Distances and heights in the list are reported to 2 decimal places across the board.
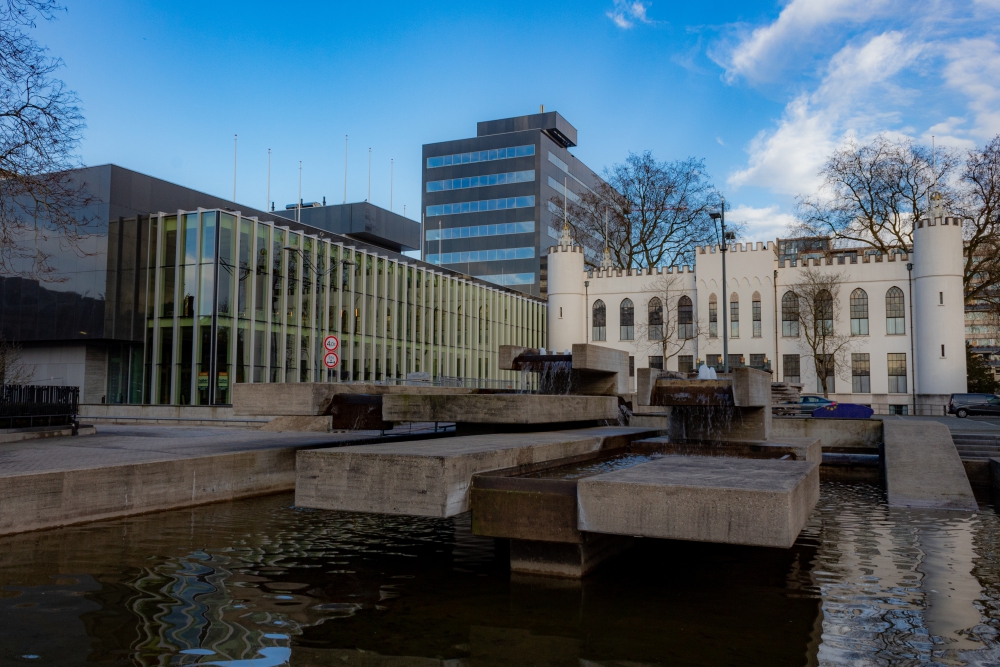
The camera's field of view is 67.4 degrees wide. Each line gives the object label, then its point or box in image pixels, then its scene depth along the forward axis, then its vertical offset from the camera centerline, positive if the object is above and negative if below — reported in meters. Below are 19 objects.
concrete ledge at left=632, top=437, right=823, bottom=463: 11.51 -0.99
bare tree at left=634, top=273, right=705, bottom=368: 46.97 +4.30
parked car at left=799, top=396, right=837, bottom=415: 35.71 -0.79
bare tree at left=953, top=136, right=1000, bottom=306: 40.94 +9.56
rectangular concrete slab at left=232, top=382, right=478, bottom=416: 11.60 -0.20
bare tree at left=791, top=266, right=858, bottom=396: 43.28 +3.70
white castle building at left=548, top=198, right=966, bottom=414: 41.09 +4.39
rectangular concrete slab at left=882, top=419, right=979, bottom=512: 12.85 -1.58
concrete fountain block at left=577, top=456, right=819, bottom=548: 5.89 -0.98
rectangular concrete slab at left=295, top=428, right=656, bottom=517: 6.98 -0.88
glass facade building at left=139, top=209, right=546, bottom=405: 34.81 +3.94
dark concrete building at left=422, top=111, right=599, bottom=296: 80.25 +20.06
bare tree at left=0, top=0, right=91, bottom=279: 14.01 +4.34
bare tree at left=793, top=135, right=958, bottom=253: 44.44 +11.64
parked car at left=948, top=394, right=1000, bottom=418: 36.55 -0.85
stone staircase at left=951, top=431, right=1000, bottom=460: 17.34 -1.36
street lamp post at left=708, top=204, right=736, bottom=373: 35.16 +4.12
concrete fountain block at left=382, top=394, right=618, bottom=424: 10.98 -0.33
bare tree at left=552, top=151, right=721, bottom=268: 50.09 +11.56
